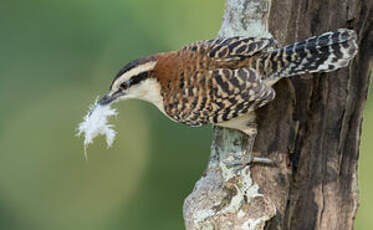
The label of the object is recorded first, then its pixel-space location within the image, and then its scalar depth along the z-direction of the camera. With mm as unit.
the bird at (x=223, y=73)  5844
